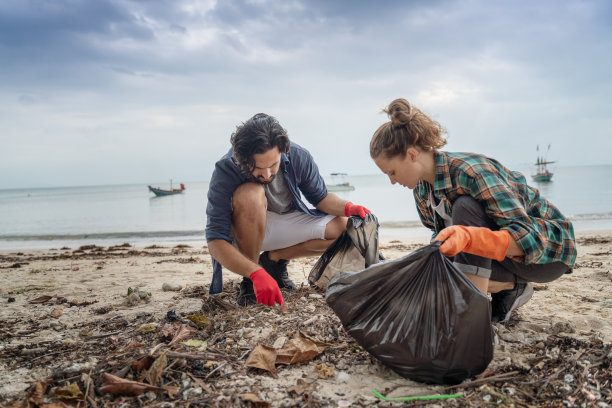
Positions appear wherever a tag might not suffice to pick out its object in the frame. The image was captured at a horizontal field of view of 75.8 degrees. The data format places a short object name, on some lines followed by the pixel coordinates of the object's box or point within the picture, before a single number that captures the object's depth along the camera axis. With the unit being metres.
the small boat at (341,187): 40.52
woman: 1.79
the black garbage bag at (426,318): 1.50
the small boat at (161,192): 31.48
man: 2.55
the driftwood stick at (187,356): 1.74
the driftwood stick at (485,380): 1.51
